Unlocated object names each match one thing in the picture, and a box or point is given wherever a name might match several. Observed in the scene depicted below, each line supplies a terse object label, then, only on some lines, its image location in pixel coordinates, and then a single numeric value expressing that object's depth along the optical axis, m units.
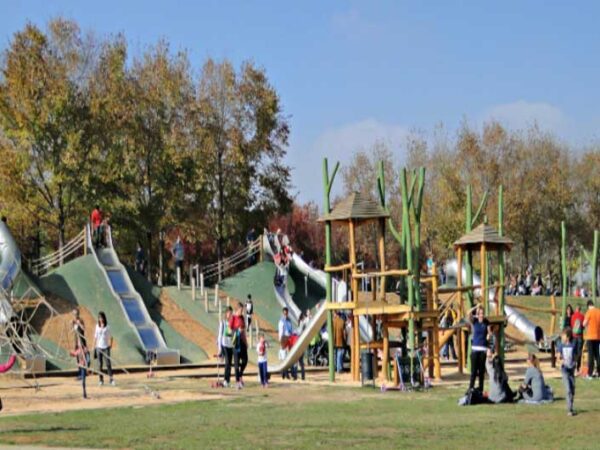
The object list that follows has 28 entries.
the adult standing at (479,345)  23.41
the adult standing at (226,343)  27.86
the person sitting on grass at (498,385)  22.41
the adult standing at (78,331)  27.75
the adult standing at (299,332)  31.17
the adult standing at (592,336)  28.55
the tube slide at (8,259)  41.31
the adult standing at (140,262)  53.81
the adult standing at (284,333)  33.44
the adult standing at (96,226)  47.59
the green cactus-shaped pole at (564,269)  37.72
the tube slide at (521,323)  48.81
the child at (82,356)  25.22
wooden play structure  28.06
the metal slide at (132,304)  40.22
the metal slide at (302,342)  30.69
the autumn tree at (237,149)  59.06
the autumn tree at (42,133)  49.81
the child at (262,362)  28.16
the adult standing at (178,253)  52.84
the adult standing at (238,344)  27.73
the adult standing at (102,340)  28.56
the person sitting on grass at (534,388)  22.44
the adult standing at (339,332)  32.19
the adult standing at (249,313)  43.19
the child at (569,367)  20.00
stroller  38.03
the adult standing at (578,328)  29.31
